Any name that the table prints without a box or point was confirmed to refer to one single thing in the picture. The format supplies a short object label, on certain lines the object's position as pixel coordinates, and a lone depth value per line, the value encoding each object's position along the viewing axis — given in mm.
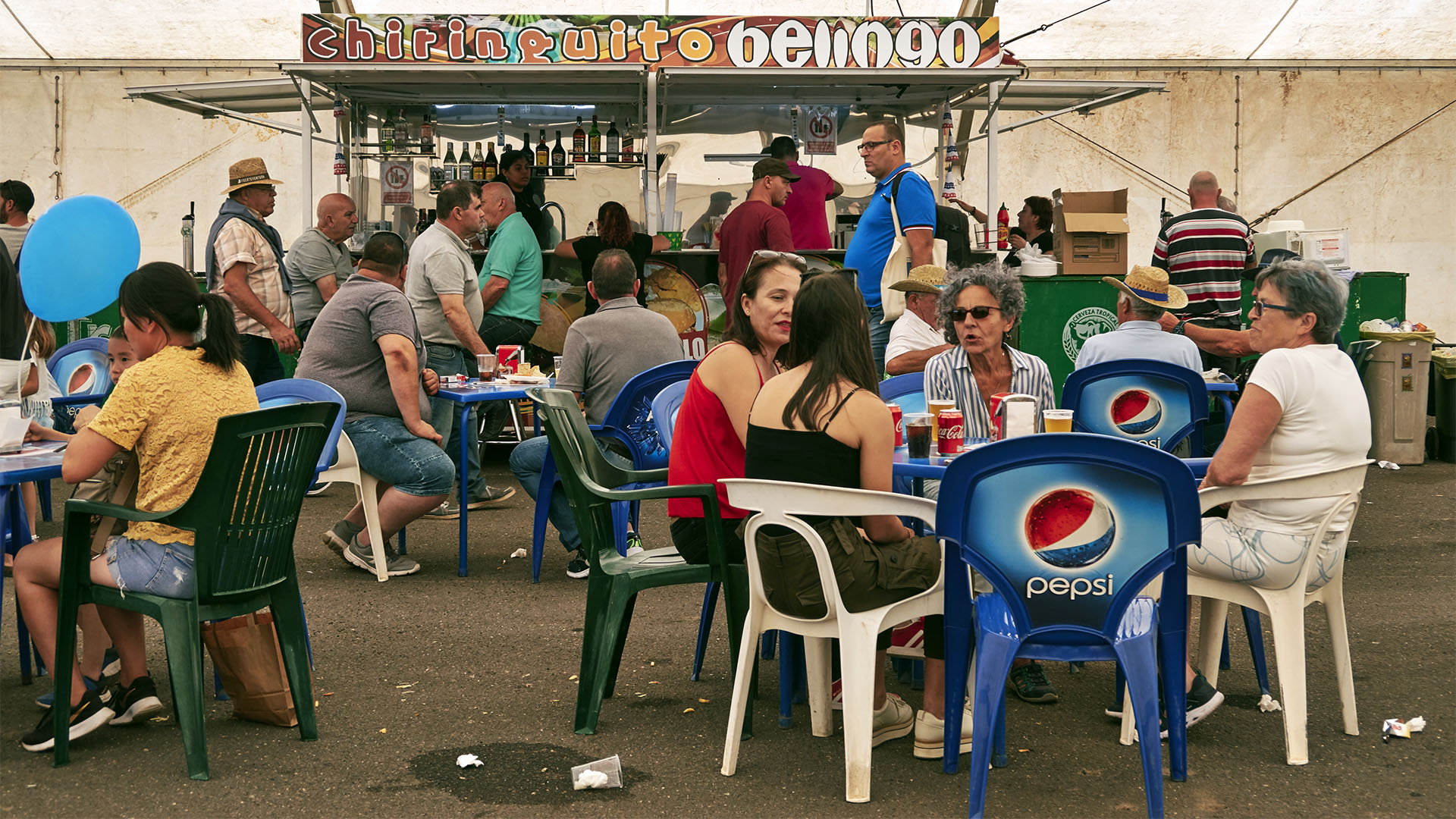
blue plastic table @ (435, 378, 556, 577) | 5672
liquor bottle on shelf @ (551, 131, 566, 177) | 10172
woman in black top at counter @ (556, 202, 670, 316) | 8219
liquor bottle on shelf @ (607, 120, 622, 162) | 10016
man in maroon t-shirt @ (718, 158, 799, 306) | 8016
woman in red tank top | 3588
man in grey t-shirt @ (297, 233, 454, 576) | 5293
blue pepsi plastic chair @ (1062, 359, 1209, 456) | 4762
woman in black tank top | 3092
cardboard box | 8758
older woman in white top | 3309
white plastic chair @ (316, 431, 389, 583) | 5324
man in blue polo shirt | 6848
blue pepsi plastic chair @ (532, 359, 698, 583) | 5242
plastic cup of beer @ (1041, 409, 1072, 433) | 3727
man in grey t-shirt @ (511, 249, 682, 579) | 5543
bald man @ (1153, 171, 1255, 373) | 7582
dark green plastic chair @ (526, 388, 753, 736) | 3525
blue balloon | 4328
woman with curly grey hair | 4164
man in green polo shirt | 7887
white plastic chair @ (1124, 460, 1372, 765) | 3193
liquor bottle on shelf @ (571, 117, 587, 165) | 10139
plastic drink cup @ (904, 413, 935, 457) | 3648
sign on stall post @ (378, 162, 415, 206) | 10188
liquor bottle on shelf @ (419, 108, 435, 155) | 10109
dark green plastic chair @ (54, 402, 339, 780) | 3184
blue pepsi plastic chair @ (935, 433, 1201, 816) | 2752
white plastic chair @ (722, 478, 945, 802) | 2984
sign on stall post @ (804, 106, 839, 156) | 10438
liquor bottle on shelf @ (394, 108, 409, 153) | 10102
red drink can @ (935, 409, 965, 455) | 3699
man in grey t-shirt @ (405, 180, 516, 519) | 6676
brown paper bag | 3508
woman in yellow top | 3234
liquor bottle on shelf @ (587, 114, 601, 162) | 10062
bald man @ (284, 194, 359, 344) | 7609
